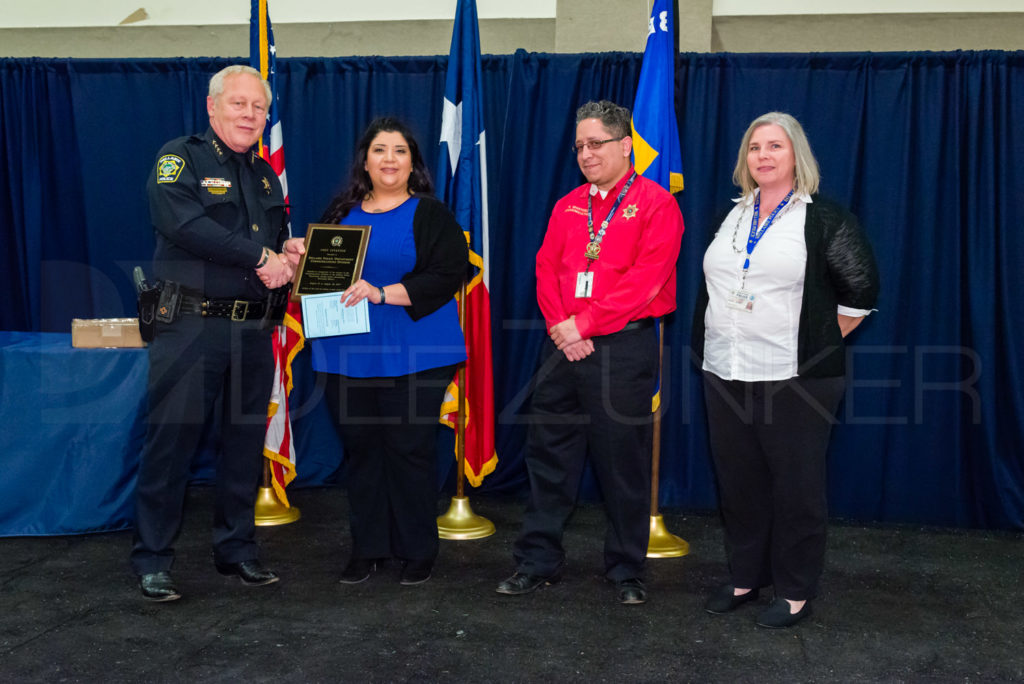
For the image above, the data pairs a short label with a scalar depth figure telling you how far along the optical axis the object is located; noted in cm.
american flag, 396
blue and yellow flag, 347
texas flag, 381
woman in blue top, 295
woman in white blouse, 259
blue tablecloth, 357
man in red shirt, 287
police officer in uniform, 282
